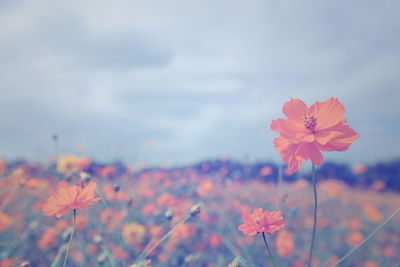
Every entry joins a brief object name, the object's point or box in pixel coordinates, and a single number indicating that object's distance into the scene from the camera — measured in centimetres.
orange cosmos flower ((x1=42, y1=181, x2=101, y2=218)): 35
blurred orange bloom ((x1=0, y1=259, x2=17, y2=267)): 54
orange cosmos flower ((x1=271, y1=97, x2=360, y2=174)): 35
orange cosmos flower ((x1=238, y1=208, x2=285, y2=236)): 34
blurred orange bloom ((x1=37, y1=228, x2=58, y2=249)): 65
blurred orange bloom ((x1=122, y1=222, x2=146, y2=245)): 66
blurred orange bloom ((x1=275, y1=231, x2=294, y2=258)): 68
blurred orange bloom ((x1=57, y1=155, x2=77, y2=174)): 59
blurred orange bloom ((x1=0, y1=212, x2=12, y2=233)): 70
